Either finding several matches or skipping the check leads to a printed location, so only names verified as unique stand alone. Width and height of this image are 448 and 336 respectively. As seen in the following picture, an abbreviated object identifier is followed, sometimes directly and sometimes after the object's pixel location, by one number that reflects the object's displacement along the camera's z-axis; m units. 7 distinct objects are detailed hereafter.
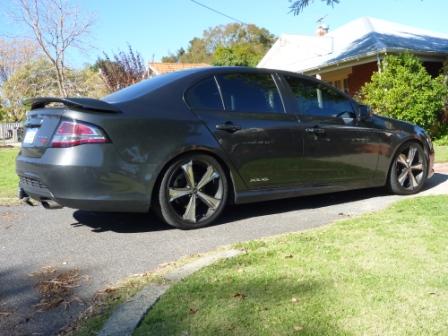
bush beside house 13.73
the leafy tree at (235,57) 43.47
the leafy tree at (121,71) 24.05
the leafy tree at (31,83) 42.52
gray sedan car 4.25
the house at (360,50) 16.97
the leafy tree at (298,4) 10.11
